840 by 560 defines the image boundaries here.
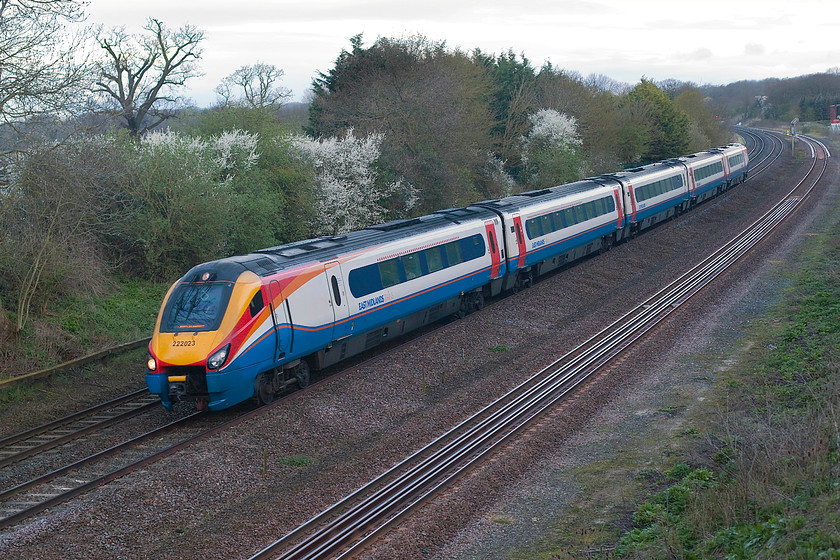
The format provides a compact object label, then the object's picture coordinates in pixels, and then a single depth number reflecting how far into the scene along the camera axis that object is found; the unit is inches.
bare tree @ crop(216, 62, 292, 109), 2385.6
